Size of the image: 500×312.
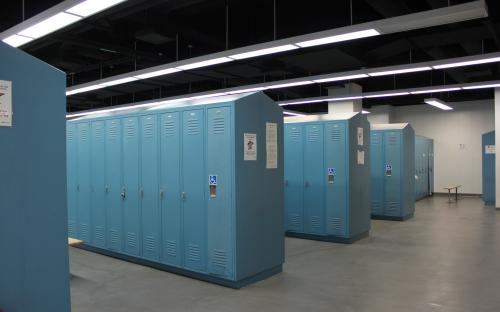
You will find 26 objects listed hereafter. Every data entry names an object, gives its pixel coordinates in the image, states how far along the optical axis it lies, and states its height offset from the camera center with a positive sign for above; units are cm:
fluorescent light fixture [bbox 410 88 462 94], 909 +150
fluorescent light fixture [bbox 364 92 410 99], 1010 +156
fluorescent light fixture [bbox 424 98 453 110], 1161 +159
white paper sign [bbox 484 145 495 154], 1202 +17
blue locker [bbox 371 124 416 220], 947 -37
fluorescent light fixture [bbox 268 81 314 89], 845 +154
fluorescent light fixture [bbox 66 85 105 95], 837 +150
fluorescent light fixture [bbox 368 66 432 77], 709 +153
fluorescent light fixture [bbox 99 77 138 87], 759 +148
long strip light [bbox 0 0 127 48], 356 +136
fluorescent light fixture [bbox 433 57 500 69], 635 +151
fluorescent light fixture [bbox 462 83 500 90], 890 +156
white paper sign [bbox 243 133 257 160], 486 +13
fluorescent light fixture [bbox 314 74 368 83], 766 +152
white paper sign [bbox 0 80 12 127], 239 +33
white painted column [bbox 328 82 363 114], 1141 +158
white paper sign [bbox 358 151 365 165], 755 -3
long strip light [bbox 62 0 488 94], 415 +147
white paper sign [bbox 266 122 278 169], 523 +15
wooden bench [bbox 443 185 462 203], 1337 -134
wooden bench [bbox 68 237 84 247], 502 -105
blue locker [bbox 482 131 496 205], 1198 -37
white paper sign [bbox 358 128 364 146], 756 +37
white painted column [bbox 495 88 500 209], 1080 +36
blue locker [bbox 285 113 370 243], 720 -39
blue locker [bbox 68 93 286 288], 479 -43
